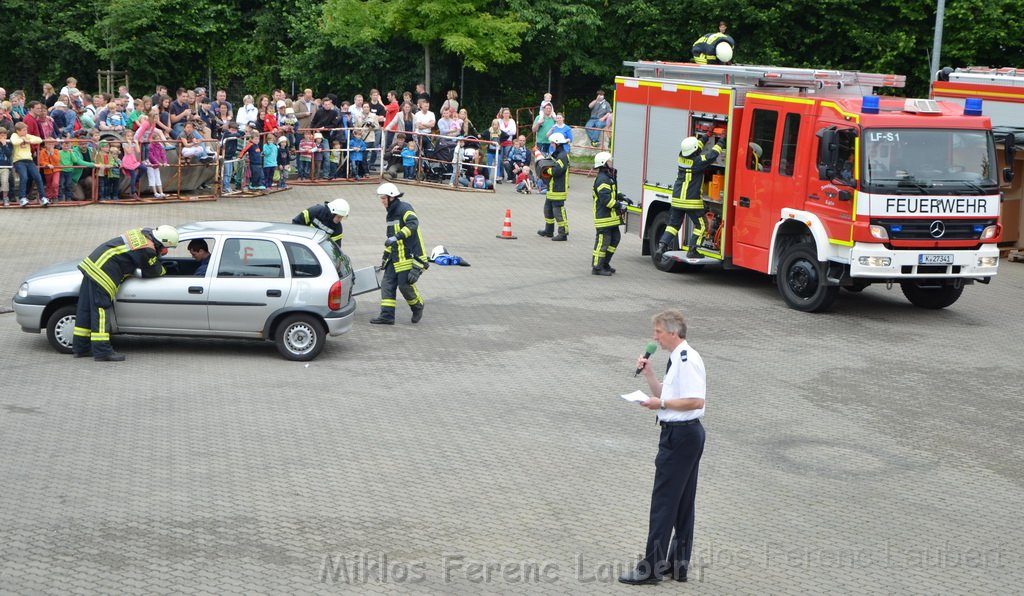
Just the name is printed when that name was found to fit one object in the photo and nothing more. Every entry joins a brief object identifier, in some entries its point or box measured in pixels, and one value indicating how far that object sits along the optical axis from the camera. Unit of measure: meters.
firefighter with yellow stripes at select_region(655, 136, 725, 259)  17.59
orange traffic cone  21.69
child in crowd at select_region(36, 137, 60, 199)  22.02
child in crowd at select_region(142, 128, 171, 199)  22.89
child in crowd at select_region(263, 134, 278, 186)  25.19
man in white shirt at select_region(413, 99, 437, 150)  27.72
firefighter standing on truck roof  19.48
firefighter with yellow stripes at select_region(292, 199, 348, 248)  14.90
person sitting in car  13.16
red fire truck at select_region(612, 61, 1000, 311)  15.30
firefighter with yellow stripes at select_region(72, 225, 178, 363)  12.76
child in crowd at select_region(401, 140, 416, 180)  27.92
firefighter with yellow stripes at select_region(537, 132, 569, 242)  21.25
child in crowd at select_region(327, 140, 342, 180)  27.12
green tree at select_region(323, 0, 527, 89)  33.19
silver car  13.02
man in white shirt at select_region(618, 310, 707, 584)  7.48
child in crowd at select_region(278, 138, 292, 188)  25.42
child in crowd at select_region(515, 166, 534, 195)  27.58
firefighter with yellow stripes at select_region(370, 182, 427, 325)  14.88
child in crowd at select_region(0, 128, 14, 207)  21.40
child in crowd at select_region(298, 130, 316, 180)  26.69
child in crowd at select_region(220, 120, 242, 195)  24.55
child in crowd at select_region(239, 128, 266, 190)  24.79
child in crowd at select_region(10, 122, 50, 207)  21.11
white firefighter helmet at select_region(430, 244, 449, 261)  19.20
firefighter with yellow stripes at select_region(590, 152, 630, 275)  18.16
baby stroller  27.80
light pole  26.16
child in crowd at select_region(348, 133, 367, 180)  27.30
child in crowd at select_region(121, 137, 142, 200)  22.72
